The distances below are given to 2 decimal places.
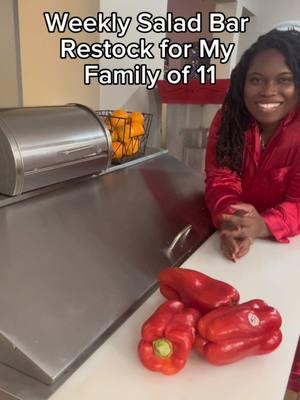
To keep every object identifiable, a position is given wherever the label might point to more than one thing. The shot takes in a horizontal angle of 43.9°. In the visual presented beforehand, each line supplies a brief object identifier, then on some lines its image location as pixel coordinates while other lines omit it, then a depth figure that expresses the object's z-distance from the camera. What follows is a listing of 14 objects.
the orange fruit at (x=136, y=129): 0.98
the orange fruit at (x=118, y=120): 0.97
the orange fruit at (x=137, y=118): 1.00
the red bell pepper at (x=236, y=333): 0.44
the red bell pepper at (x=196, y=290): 0.51
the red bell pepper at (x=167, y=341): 0.43
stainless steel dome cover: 0.61
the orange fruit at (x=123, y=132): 0.96
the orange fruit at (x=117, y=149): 0.96
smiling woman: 0.80
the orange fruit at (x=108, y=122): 0.97
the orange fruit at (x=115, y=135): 0.97
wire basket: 0.96
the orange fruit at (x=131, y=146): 0.98
